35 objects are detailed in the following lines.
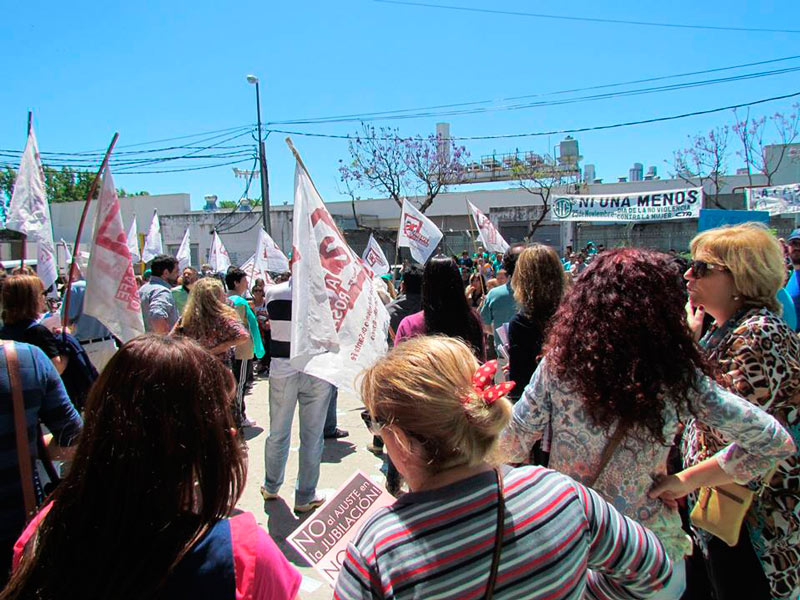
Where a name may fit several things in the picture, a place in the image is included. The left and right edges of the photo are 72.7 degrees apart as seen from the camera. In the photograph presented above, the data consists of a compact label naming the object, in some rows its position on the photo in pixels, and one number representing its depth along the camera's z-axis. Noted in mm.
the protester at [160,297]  5742
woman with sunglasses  2002
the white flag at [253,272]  12883
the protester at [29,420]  2027
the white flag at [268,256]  12961
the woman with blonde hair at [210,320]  4746
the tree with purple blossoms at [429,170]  28188
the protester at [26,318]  3291
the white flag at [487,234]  11148
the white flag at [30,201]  5883
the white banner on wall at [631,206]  14484
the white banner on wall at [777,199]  12266
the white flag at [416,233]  10102
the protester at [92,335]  5383
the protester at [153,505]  1083
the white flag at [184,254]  15716
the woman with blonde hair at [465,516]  1143
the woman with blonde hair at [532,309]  3062
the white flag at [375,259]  11068
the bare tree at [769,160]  26281
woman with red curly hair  1747
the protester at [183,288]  7516
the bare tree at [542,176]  27875
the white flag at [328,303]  3152
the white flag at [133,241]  13547
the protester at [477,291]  9751
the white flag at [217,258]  15566
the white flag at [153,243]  14938
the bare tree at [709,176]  27172
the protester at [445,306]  3574
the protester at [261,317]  9461
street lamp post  19688
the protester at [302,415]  4195
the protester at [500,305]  5371
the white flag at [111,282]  3902
